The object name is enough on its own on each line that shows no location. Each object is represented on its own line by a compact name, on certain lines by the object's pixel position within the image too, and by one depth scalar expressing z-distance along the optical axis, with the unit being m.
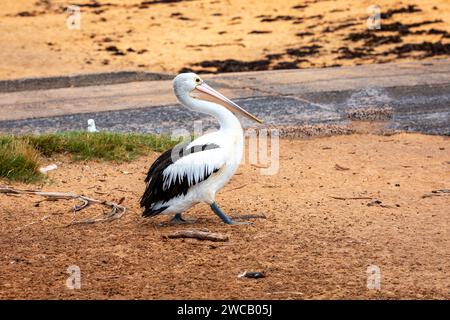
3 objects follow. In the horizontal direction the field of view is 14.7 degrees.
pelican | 11.71
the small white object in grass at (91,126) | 16.36
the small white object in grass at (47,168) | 14.44
